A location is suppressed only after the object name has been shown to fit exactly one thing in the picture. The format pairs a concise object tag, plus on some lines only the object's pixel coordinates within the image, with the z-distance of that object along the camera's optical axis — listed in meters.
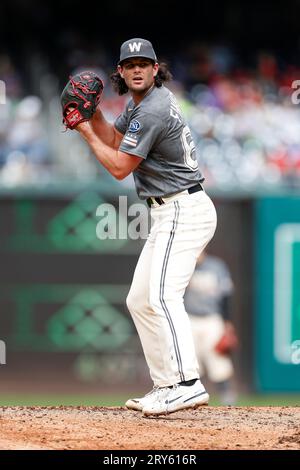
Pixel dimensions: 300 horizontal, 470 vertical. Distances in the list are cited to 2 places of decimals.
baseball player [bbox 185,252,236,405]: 19.08
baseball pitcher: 10.79
